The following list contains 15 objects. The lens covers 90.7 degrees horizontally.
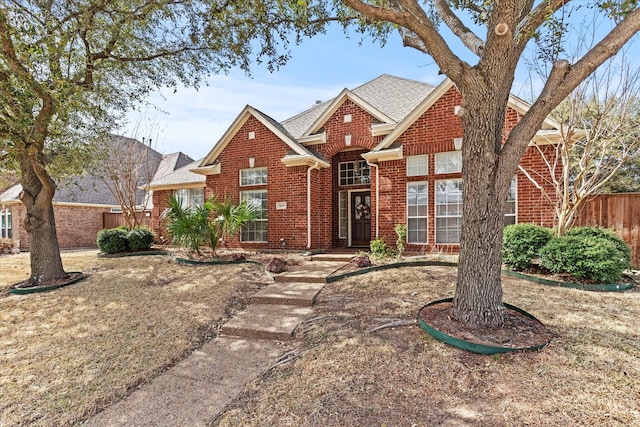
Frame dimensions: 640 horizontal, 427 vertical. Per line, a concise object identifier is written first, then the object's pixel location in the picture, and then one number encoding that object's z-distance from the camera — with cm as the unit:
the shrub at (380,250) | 881
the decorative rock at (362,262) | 783
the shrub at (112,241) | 1268
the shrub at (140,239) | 1285
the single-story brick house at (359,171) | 923
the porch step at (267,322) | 484
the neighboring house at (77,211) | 1902
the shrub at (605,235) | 653
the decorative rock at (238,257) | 947
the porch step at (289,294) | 594
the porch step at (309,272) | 713
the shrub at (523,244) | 699
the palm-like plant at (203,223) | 967
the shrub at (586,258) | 606
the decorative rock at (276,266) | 815
